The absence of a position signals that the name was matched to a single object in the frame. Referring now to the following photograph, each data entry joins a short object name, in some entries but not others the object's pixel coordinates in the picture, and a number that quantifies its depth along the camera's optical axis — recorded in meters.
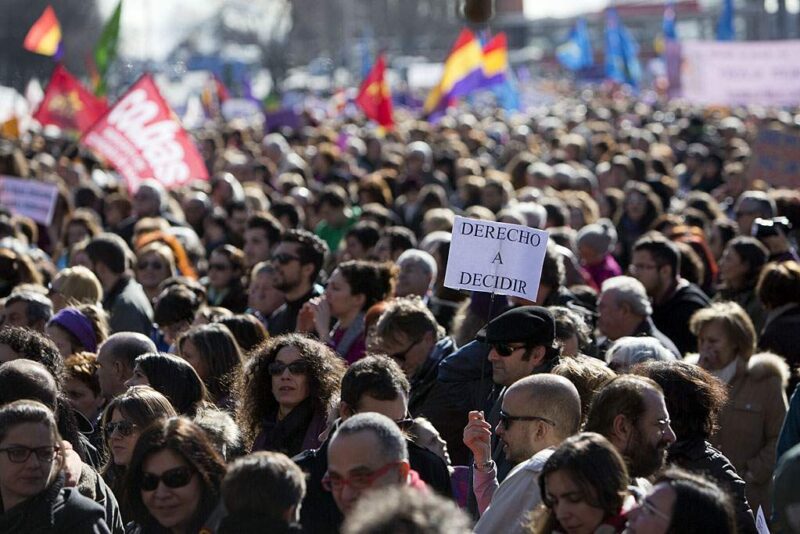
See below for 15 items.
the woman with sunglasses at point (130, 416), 10.62
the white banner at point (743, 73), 40.34
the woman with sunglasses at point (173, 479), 9.01
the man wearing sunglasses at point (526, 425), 9.95
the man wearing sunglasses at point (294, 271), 17.48
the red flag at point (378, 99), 44.37
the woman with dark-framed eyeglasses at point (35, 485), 9.09
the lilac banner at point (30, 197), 25.97
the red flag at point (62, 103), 39.66
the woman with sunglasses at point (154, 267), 19.50
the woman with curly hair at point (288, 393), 11.86
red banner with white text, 28.64
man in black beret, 11.92
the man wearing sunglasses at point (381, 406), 9.90
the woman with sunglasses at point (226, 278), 19.70
